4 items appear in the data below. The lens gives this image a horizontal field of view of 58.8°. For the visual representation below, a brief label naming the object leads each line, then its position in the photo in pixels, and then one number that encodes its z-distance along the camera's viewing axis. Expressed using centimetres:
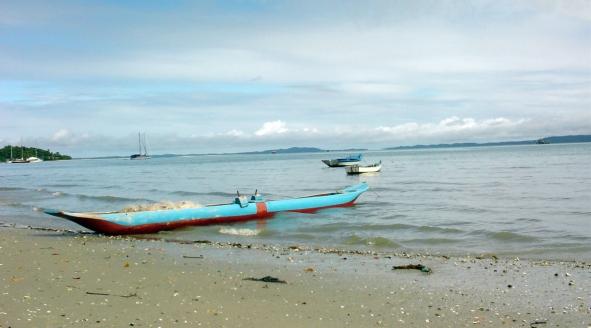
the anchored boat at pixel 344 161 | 7006
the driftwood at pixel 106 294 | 699
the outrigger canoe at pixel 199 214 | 1406
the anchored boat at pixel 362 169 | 5444
